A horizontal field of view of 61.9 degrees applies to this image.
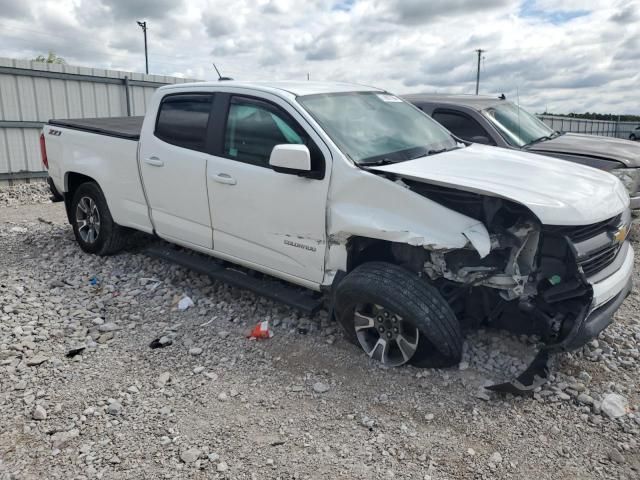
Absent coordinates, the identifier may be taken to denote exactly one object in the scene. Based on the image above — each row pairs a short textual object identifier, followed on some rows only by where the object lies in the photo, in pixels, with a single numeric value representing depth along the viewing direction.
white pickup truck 3.32
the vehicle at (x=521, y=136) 6.25
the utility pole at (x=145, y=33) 30.92
